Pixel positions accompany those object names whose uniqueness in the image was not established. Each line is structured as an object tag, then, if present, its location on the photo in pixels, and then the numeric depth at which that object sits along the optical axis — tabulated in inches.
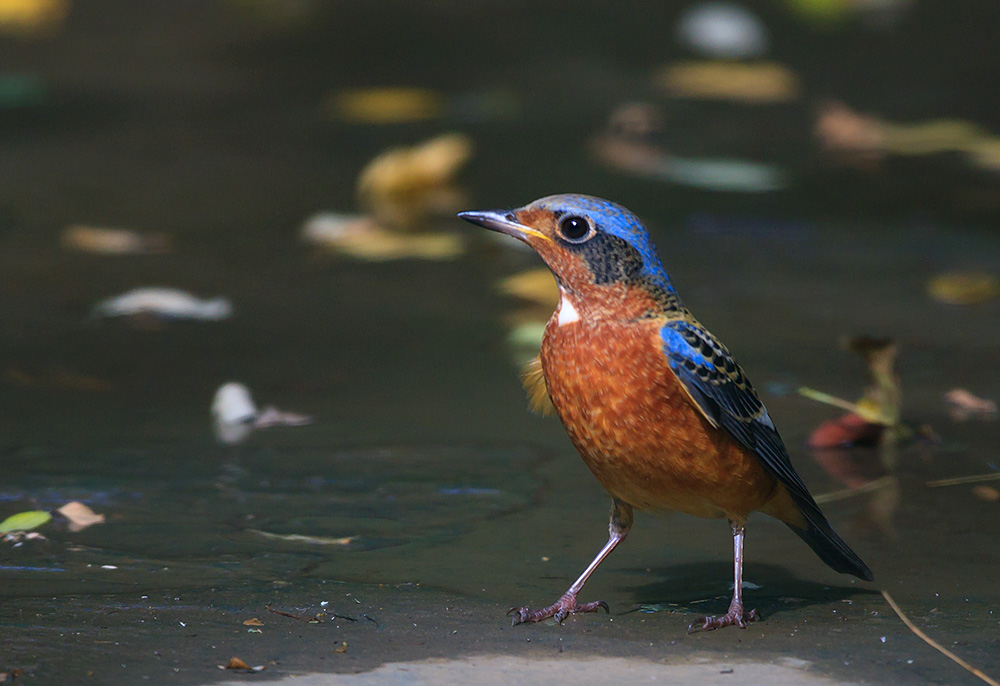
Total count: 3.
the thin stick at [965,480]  322.7
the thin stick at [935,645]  214.8
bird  247.1
